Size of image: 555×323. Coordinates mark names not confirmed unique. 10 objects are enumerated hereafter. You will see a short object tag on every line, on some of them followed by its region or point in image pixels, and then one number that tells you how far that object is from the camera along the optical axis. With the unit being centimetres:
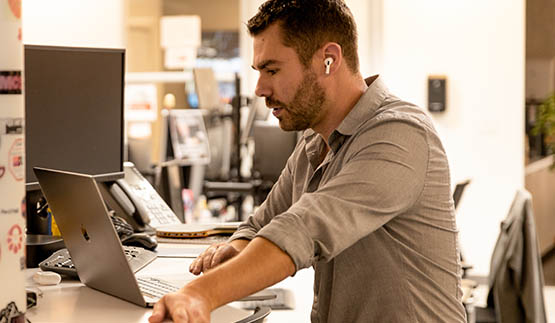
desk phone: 287
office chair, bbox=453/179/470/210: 362
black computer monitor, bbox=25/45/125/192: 246
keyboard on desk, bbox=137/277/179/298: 204
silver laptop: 191
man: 178
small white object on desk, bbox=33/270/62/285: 215
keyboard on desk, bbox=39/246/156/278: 221
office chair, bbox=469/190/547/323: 328
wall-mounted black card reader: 600
